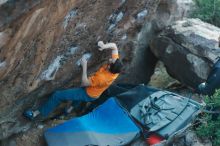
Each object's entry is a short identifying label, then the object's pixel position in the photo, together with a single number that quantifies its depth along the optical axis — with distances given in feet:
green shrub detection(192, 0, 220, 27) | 50.96
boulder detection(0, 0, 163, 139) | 19.84
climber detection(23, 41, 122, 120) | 28.25
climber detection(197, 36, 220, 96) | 25.55
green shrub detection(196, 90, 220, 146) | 22.49
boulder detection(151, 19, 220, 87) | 34.91
